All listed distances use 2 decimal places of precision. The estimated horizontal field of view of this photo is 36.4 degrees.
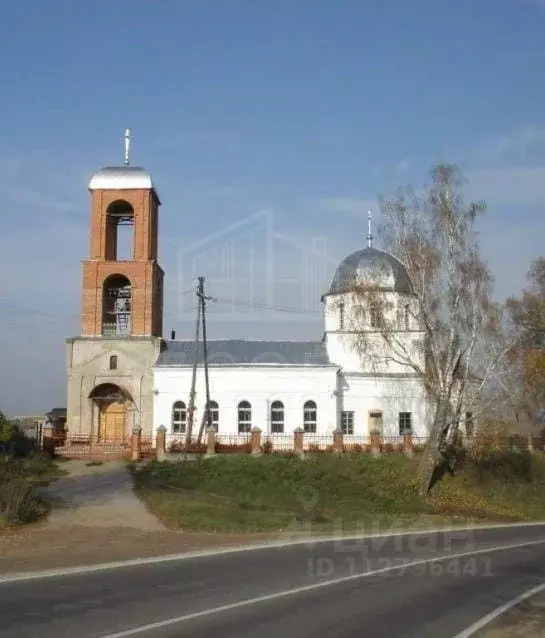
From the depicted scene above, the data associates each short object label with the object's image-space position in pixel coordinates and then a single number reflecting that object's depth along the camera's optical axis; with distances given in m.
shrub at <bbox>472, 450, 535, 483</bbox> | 37.22
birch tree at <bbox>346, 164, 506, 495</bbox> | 32.81
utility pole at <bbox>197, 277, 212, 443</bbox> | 40.47
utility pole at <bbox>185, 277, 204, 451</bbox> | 39.09
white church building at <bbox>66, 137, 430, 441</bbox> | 41.59
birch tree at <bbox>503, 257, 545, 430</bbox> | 37.94
